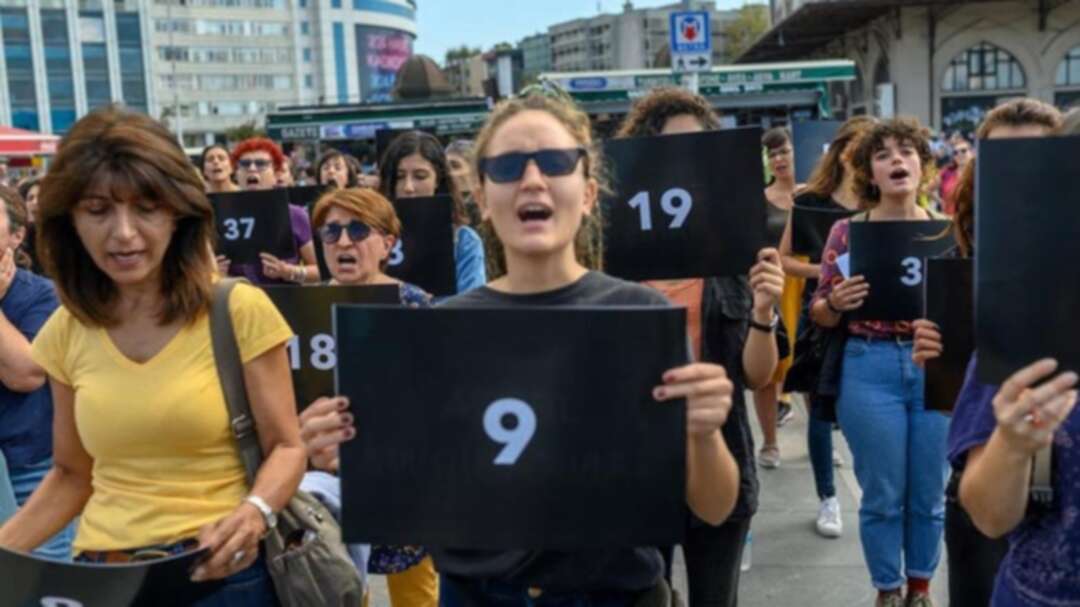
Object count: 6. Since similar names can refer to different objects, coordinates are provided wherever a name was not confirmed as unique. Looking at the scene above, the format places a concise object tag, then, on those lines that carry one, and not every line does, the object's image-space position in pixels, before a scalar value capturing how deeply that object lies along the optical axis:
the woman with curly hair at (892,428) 3.90
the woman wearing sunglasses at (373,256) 3.60
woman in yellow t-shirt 2.22
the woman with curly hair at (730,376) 3.06
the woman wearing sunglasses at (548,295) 2.03
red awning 18.43
